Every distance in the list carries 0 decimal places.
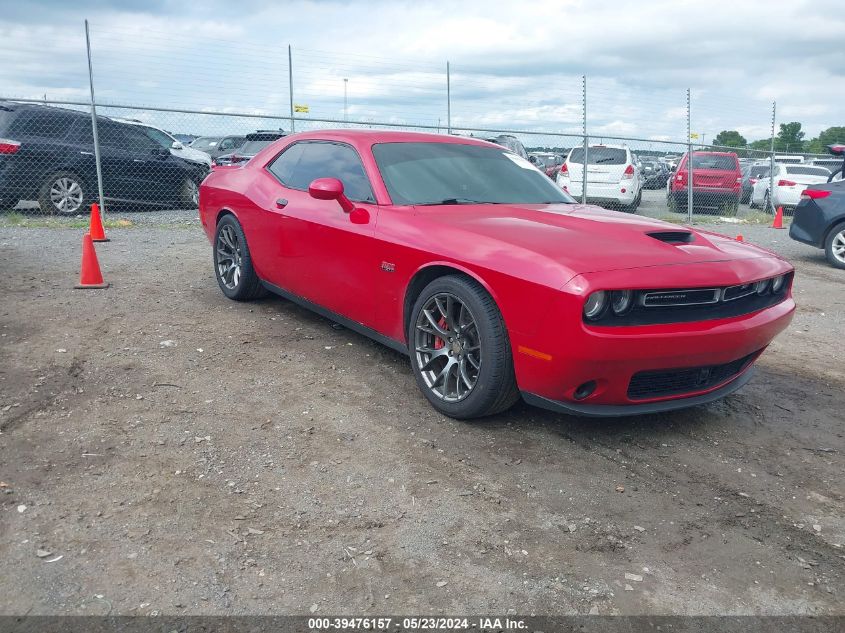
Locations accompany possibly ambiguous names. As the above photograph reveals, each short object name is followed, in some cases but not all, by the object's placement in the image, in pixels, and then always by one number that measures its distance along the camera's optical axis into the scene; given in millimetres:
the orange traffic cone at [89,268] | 6328
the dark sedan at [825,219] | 9336
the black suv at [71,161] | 10336
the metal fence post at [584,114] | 13445
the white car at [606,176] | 14602
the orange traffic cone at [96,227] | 8844
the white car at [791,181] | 16438
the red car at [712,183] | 15789
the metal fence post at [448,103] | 13419
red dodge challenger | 3182
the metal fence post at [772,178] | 16153
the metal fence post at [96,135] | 10141
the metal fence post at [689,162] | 14396
